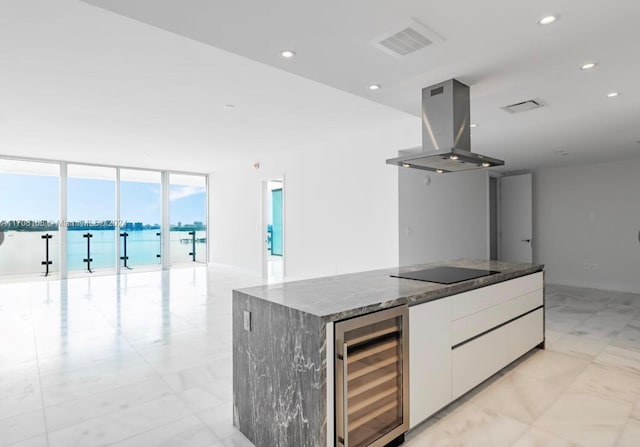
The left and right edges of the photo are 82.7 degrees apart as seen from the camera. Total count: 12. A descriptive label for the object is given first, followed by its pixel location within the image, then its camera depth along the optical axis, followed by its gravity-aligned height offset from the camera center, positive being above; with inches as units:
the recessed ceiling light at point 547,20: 79.7 +44.4
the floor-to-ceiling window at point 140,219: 362.6 +4.5
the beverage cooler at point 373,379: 65.5 -31.8
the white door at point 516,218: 299.9 +1.4
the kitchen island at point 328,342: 64.7 -27.0
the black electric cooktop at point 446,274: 100.3 -16.3
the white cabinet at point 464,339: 82.7 -32.6
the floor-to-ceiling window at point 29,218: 310.5 +5.7
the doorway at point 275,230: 431.3 -11.0
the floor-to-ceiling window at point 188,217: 391.5 +6.5
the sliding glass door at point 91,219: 336.2 +4.6
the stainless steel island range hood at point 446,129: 116.0 +30.7
